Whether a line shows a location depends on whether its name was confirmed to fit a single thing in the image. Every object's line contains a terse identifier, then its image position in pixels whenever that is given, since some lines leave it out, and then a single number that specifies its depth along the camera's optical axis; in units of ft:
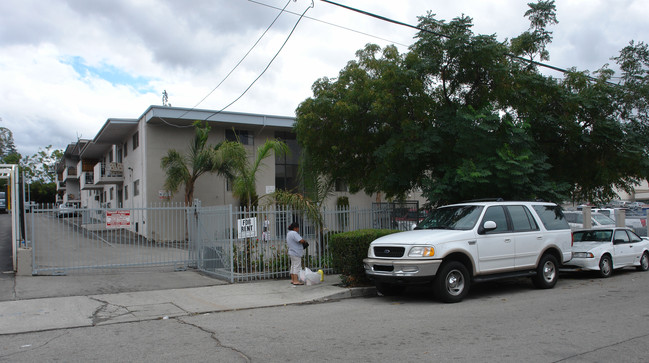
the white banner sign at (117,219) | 40.45
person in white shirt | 36.47
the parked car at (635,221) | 78.18
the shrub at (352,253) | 35.55
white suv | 29.32
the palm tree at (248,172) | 61.87
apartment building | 83.41
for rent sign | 37.90
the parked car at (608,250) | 41.52
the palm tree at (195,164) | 78.18
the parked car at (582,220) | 75.61
